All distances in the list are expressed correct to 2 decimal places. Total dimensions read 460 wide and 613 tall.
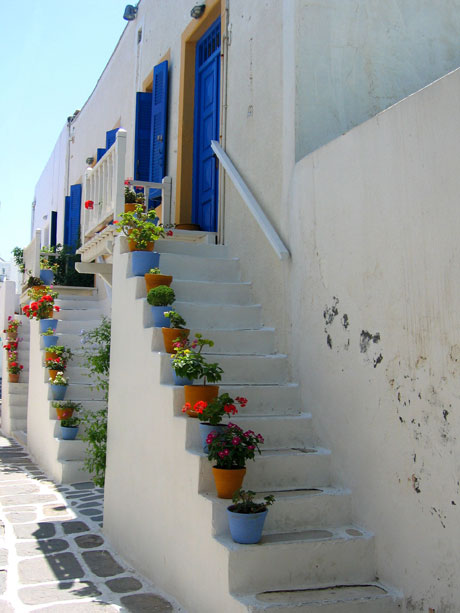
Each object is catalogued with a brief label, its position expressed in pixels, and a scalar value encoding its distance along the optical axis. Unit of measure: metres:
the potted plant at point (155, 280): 5.29
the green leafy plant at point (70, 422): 8.17
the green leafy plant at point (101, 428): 6.30
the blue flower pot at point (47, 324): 9.45
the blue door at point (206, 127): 7.58
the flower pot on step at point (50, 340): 9.17
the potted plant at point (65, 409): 8.24
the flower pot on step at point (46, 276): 11.21
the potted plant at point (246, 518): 3.46
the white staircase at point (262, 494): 3.44
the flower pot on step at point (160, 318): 5.01
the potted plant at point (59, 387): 8.53
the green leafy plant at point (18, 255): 13.87
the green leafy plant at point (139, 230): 5.71
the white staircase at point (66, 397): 7.95
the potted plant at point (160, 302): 5.02
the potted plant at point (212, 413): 3.98
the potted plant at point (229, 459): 3.69
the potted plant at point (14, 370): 12.65
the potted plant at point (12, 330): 13.10
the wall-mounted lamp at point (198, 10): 7.69
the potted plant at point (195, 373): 4.22
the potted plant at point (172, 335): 4.73
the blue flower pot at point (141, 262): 5.54
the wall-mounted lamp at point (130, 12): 11.00
